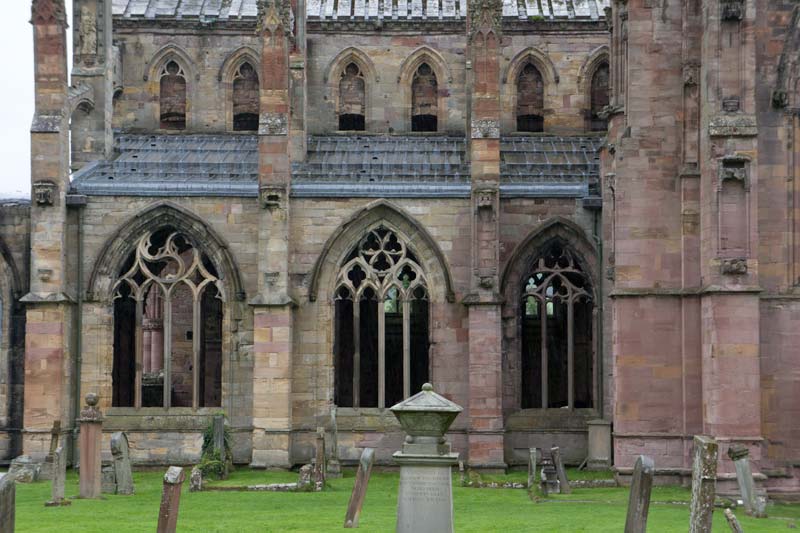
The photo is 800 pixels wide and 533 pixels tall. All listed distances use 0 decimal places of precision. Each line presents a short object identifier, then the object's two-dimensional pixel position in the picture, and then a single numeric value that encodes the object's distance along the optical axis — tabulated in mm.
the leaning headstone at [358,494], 19953
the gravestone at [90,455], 24078
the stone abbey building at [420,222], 24859
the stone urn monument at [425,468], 14930
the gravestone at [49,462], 29938
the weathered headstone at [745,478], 21047
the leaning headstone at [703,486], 15859
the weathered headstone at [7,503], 12133
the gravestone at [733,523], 16169
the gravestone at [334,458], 29953
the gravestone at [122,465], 25328
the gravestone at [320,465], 26844
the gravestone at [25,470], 29203
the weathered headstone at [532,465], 27188
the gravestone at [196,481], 26344
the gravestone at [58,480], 23266
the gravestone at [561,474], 25322
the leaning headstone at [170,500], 15273
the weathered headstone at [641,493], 16375
